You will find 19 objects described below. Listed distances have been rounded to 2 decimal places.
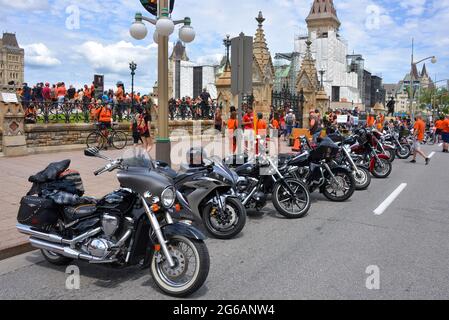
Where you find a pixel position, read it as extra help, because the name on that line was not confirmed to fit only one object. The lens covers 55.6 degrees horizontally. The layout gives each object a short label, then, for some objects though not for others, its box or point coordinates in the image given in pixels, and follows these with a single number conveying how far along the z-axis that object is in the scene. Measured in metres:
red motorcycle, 12.05
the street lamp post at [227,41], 28.16
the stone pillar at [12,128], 13.58
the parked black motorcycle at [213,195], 5.96
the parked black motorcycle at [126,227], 4.06
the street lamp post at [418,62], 42.42
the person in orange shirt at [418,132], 15.59
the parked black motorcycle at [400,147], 17.33
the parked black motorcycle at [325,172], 8.43
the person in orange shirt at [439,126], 22.37
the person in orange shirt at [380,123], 19.53
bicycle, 16.12
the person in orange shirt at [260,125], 12.14
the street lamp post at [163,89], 9.11
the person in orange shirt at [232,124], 13.64
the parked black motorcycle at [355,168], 10.23
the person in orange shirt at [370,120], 20.22
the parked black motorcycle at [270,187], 7.25
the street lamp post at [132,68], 32.14
